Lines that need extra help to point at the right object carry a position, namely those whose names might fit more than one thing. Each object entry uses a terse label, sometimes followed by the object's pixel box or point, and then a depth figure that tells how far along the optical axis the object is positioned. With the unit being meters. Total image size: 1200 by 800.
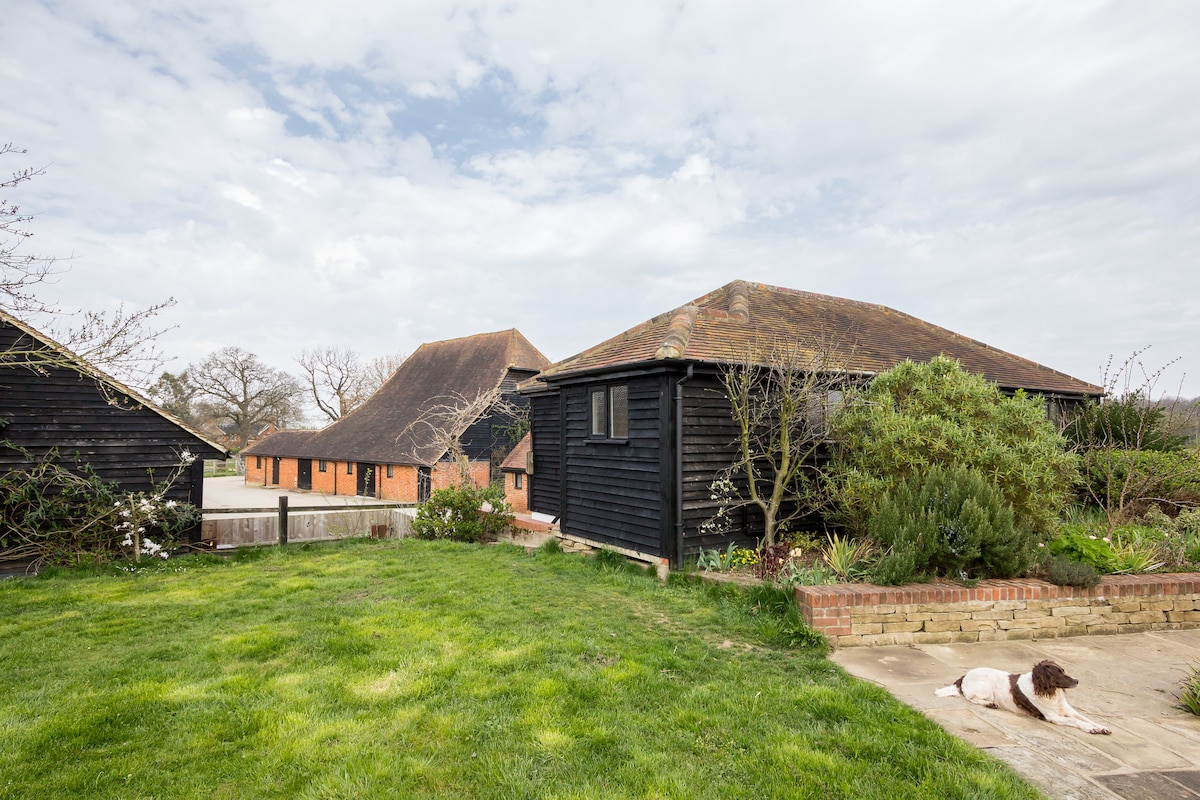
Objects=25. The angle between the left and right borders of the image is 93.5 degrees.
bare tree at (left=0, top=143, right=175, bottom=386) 6.38
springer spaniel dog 3.98
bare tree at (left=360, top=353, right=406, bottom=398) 47.75
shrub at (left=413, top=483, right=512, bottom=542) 13.27
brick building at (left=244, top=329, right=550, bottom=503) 21.91
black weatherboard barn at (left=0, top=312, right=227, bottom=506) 10.55
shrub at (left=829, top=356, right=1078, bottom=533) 7.36
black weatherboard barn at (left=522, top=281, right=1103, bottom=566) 8.98
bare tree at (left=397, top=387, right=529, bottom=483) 19.75
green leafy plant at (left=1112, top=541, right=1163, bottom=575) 6.78
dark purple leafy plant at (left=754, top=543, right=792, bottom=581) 7.60
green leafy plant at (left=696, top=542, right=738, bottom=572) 8.44
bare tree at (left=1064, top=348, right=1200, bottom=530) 8.81
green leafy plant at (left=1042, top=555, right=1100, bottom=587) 6.08
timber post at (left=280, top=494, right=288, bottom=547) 12.48
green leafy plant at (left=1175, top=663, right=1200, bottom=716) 4.22
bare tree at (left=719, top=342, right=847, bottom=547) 8.55
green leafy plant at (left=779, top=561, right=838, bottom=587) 6.46
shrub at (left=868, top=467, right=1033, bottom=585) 6.16
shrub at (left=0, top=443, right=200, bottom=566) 10.14
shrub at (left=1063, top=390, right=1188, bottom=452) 11.88
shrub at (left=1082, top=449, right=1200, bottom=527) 9.40
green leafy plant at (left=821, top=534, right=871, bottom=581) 6.55
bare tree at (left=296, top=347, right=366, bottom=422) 46.25
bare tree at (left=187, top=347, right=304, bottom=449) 46.22
